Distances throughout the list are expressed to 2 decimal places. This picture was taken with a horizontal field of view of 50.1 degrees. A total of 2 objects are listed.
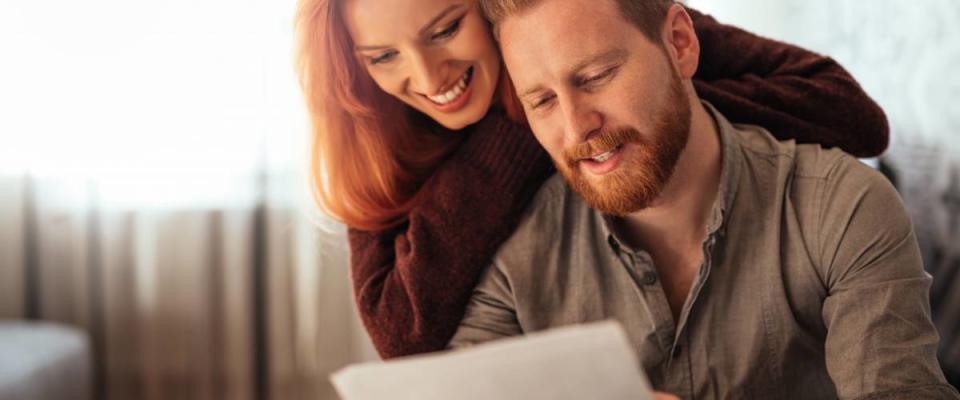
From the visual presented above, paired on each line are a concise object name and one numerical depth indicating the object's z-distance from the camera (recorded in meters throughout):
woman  1.37
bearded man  1.20
